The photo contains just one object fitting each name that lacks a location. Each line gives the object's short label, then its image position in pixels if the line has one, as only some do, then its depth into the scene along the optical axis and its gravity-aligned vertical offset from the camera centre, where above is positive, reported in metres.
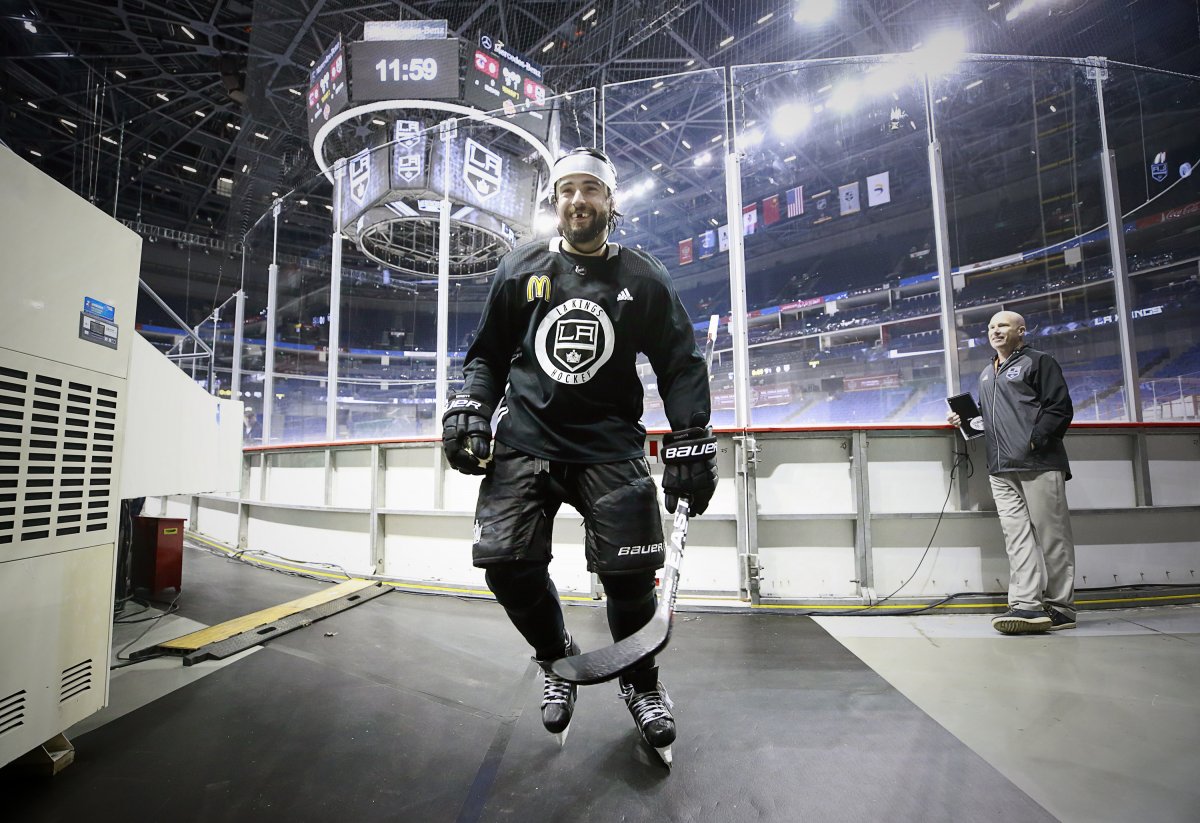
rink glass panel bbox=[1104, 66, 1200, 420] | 3.75 +2.04
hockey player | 1.38 +0.07
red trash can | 3.40 -0.77
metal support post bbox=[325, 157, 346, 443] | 5.25 +1.29
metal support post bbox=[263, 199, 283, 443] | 6.36 +1.49
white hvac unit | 1.18 +0.02
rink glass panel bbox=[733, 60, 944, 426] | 3.99 +2.59
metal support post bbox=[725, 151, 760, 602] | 3.11 +0.26
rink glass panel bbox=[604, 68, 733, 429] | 4.17 +2.89
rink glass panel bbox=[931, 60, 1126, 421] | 4.11 +2.44
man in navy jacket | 2.52 -0.26
